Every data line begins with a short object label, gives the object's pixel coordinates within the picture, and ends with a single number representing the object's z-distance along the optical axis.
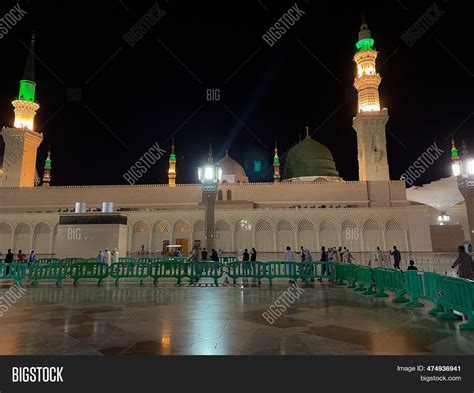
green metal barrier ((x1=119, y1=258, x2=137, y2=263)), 15.43
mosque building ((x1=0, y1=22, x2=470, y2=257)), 35.56
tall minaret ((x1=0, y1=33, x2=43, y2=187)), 42.59
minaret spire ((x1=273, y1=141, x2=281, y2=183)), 52.72
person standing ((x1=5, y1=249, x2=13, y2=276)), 13.75
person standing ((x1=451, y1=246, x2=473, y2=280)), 8.63
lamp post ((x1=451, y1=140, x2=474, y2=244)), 19.11
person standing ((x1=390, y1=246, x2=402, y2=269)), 16.67
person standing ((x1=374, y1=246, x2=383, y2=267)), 19.79
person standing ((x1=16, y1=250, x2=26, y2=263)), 16.62
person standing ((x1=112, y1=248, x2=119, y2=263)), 17.59
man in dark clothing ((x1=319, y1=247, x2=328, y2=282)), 15.12
